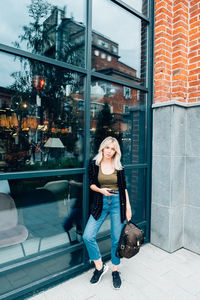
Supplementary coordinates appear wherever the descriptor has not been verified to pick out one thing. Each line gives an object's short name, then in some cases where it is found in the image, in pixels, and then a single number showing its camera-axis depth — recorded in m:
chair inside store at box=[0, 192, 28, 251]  2.50
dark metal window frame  2.45
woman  2.62
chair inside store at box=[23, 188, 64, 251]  2.67
